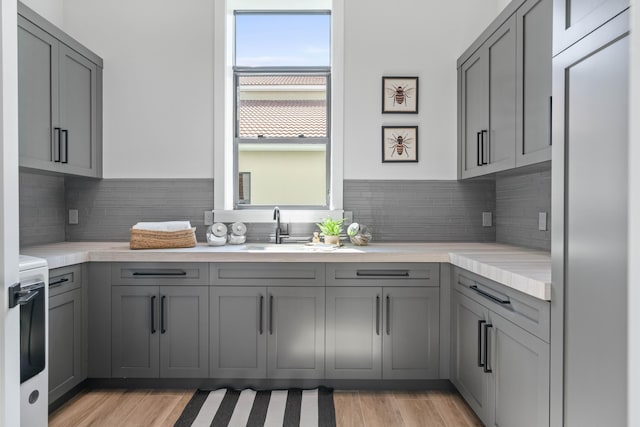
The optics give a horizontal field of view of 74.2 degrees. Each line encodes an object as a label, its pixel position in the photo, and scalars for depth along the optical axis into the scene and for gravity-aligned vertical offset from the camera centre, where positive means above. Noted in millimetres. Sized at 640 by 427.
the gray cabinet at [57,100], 2520 +738
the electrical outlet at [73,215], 3408 -41
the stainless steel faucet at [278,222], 3289 -82
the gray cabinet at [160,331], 2730 -781
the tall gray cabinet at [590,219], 1158 -16
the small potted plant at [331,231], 3115 -143
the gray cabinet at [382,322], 2723 -706
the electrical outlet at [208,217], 3396 -49
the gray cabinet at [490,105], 2451 +706
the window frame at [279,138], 3566 +819
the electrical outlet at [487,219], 3403 -49
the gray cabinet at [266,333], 2723 -783
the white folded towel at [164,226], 2879 -107
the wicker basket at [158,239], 2854 -196
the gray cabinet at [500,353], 1649 -661
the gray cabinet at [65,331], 2410 -725
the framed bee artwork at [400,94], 3383 +947
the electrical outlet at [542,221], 2685 -49
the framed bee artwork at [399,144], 3391 +549
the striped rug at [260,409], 2324 -1155
